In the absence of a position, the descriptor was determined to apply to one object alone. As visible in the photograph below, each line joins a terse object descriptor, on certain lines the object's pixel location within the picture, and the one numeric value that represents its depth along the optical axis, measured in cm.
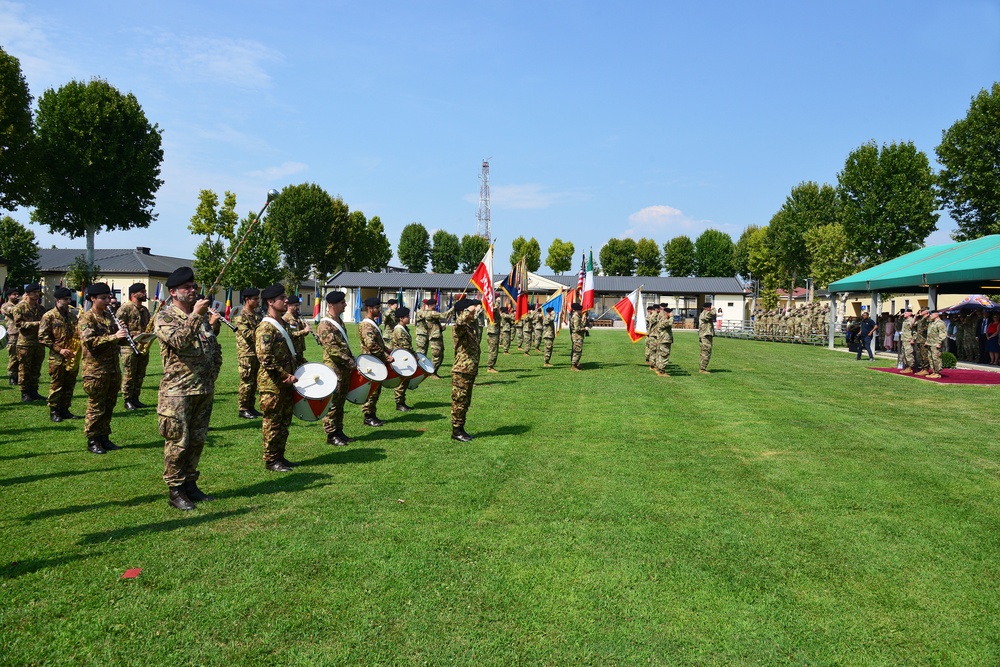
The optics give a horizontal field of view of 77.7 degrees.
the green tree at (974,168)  3662
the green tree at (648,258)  10531
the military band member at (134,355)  1171
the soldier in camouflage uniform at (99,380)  856
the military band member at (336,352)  936
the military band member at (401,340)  1272
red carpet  1942
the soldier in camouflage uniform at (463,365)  980
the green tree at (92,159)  4241
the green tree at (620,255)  10594
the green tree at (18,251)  5578
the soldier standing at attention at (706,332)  2052
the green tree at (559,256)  10238
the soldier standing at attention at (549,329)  2284
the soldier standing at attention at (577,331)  2086
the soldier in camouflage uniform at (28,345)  1270
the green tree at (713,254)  9938
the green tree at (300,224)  7312
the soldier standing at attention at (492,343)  2011
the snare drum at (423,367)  1118
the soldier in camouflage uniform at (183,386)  632
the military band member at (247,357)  1140
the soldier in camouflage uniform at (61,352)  1044
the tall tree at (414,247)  10206
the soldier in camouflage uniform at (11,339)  1355
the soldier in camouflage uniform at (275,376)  751
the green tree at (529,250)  10375
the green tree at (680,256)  10206
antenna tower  9944
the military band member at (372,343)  1042
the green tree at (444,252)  10306
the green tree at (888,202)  4378
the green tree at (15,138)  3331
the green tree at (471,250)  10275
